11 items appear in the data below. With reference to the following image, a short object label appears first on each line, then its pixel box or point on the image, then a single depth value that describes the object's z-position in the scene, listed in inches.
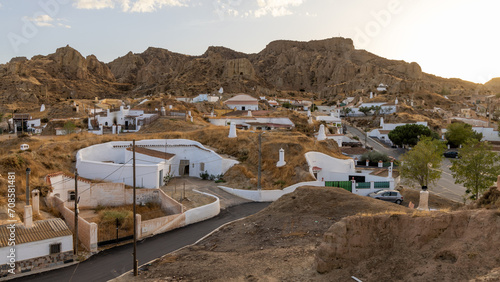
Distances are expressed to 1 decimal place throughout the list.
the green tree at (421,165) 1071.6
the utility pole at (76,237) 581.3
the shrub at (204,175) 1092.6
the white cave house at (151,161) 948.0
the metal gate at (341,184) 991.6
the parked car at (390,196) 933.8
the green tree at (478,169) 917.2
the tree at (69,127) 1694.1
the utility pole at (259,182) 920.6
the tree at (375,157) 1373.0
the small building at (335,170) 1070.4
